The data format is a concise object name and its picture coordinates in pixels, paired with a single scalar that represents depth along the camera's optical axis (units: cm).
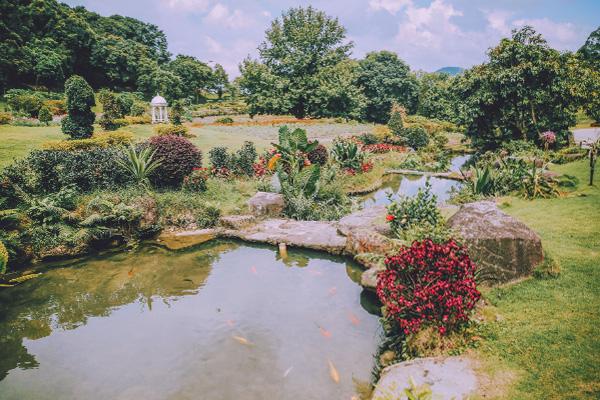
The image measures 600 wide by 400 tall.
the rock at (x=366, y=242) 639
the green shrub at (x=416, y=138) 2666
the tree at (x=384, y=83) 4659
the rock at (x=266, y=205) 920
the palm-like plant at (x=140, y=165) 942
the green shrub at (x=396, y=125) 2794
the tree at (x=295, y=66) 3947
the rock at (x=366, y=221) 732
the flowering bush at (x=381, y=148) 1991
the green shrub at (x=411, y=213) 642
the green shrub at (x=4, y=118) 1772
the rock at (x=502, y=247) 468
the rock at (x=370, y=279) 534
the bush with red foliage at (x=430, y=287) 378
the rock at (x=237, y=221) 861
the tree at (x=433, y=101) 4809
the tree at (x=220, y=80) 6338
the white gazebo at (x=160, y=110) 2656
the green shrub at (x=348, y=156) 1470
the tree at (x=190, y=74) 5525
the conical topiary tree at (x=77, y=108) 1511
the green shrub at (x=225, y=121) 3267
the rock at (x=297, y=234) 740
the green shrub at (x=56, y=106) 2554
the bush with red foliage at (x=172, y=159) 980
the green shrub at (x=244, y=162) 1235
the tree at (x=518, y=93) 1557
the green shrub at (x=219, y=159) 1202
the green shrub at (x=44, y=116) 1986
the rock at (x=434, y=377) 315
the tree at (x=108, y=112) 2020
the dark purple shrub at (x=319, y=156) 1335
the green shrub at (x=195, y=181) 1007
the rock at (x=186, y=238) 798
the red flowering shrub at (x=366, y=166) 1477
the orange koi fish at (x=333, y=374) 387
